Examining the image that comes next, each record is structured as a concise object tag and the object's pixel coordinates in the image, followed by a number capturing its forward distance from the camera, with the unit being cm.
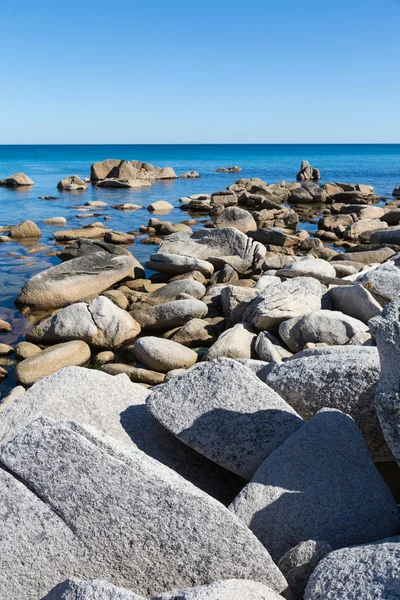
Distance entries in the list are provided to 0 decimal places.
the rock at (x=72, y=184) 3597
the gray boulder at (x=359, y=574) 242
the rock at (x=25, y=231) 1852
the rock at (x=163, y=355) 761
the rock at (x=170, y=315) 932
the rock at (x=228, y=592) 242
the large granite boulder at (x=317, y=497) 313
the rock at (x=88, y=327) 869
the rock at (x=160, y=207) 2550
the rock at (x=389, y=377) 308
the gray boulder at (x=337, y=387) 388
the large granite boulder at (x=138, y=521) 283
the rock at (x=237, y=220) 1845
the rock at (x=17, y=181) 3811
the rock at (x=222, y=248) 1355
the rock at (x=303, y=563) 283
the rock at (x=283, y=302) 794
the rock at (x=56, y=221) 2169
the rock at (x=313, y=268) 1004
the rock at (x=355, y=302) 761
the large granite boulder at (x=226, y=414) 364
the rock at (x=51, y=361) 749
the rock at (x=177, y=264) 1239
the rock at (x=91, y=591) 244
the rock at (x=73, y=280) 1084
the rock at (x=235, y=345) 760
